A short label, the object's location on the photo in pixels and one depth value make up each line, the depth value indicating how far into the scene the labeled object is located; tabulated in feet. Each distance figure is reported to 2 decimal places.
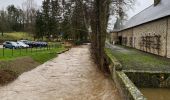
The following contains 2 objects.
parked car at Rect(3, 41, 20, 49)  69.60
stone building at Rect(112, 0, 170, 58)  37.43
